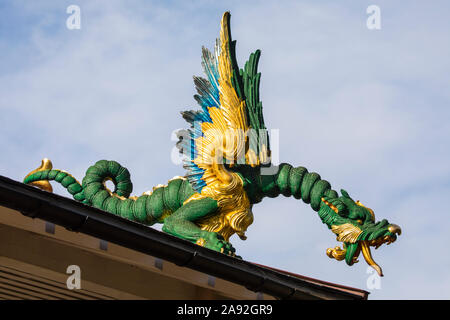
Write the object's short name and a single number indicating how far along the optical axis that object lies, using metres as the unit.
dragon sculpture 14.50
